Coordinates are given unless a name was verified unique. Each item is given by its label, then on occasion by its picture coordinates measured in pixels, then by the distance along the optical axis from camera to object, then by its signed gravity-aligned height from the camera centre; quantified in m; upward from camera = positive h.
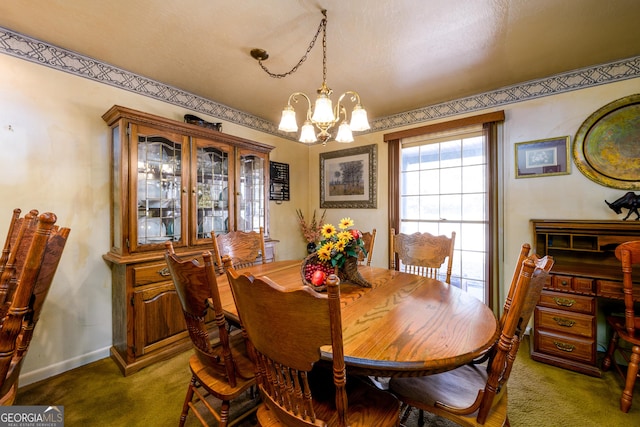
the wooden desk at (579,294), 1.96 -0.63
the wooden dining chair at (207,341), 1.06 -0.58
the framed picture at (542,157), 2.39 +0.53
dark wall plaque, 3.65 +0.47
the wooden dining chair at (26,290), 0.82 -0.26
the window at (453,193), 2.82 +0.23
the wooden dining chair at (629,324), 1.62 -0.73
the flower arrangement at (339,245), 1.50 -0.18
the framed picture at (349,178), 3.51 +0.52
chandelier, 1.53 +0.61
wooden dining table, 0.87 -0.46
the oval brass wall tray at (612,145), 2.13 +0.58
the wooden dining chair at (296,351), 0.71 -0.42
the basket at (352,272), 1.58 -0.36
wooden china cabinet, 2.04 +0.01
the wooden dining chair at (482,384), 0.86 -0.76
